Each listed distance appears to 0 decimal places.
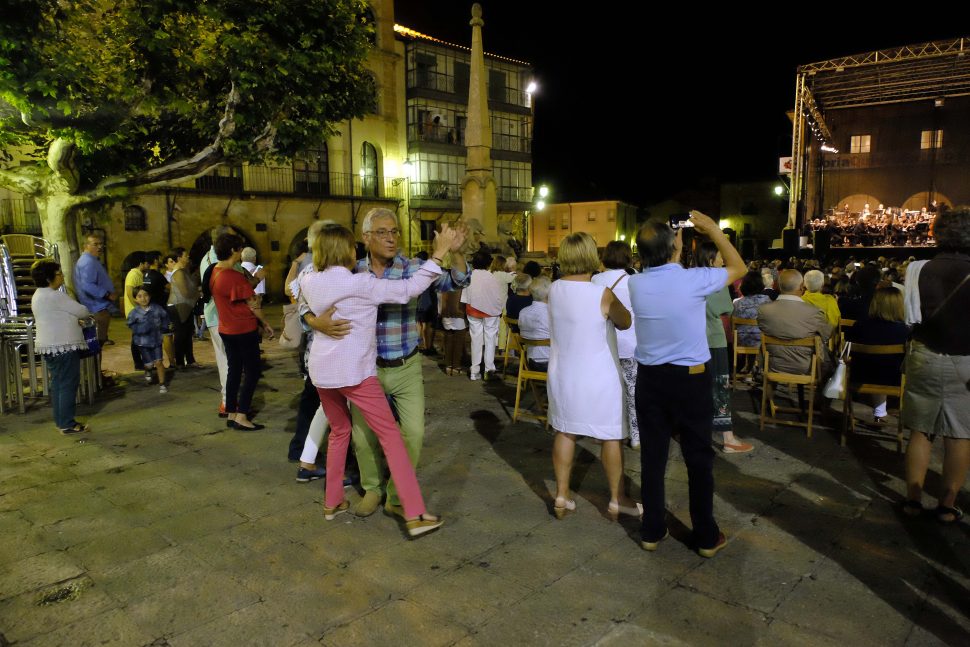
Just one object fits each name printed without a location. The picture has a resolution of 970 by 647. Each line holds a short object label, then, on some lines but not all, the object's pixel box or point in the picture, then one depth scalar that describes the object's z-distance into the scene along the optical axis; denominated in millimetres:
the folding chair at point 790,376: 5660
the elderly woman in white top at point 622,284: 4617
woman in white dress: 3768
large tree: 7625
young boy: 8145
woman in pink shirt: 3619
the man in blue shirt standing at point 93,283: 8266
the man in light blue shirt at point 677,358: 3391
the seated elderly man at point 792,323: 5727
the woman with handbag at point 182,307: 9336
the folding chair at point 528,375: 6199
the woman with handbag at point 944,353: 3711
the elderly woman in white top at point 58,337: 6066
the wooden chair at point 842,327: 7250
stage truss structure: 19453
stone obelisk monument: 15242
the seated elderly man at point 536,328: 6238
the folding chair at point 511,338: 7089
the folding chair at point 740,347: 7250
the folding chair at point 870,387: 5188
